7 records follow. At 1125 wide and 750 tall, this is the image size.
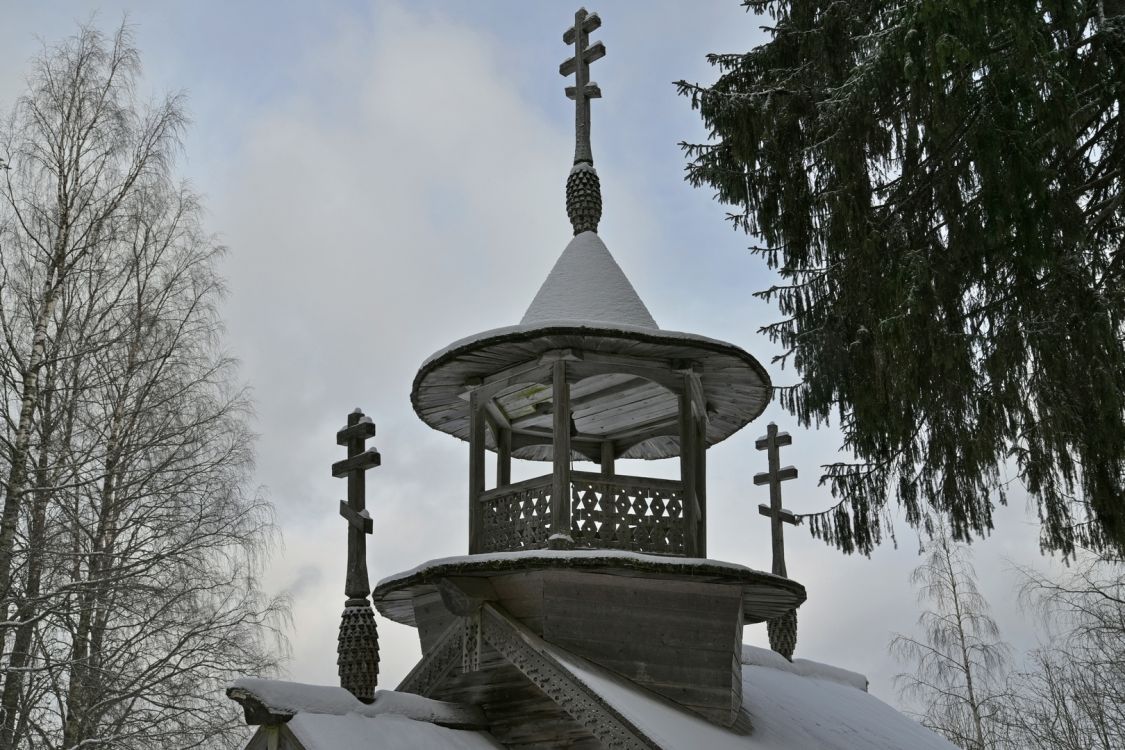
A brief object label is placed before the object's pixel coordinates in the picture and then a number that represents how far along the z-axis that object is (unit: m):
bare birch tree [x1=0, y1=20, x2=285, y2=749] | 12.60
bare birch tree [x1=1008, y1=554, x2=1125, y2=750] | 20.69
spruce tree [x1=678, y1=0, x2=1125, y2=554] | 8.39
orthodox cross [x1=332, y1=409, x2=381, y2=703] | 9.38
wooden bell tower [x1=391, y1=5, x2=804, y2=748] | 9.91
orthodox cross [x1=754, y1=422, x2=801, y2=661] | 14.81
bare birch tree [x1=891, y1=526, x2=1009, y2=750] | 24.03
